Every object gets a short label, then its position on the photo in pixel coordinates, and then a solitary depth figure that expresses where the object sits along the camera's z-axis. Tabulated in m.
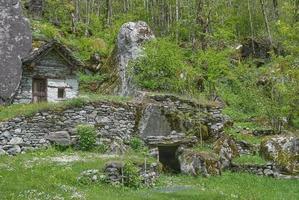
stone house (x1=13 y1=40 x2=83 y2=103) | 36.81
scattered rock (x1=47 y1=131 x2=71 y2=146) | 29.95
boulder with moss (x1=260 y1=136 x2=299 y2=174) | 28.86
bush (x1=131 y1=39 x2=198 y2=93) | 37.91
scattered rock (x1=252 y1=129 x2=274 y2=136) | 36.00
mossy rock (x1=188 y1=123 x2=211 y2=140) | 33.06
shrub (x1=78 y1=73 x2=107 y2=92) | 45.66
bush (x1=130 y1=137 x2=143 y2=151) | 31.56
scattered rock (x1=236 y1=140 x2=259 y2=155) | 31.81
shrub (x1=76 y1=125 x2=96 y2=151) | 30.06
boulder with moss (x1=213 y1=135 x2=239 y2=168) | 29.49
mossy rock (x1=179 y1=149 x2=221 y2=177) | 27.45
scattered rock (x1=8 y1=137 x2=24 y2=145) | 29.16
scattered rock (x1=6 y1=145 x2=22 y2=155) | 28.92
